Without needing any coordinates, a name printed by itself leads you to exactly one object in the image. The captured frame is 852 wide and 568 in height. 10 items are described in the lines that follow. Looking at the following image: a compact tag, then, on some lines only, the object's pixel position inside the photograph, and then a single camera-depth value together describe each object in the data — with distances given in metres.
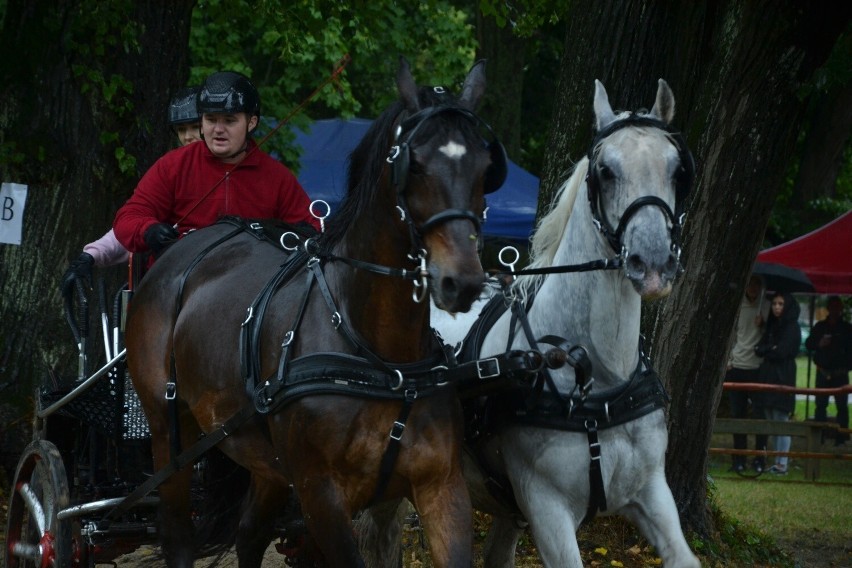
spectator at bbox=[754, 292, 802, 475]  26.50
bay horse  7.06
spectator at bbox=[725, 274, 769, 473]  26.95
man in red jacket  9.90
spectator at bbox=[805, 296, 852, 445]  30.57
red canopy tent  27.40
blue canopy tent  26.37
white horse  8.15
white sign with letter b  15.66
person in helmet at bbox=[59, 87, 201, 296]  10.43
